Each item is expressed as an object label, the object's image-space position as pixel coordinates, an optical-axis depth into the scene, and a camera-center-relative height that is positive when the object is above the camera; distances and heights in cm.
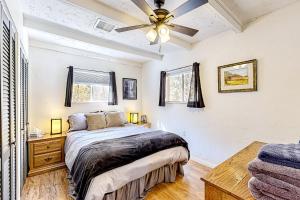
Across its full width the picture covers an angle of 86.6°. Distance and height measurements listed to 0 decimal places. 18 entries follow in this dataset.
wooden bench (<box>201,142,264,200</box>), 68 -39
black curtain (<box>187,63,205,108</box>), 310 +17
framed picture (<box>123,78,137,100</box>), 452 +31
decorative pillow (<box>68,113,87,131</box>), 321 -46
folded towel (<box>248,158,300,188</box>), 54 -26
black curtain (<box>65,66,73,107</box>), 347 +23
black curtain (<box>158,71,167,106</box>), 395 +26
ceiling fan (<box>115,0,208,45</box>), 160 +90
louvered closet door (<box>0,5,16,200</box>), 109 -9
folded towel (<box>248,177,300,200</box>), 54 -32
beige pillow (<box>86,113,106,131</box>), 325 -44
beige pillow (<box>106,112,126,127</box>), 351 -44
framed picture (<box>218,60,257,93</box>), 245 +37
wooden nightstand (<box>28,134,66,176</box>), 269 -95
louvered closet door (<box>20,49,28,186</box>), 206 +2
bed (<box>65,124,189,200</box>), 176 -89
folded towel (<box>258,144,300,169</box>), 56 -21
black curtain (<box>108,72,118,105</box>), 417 +25
